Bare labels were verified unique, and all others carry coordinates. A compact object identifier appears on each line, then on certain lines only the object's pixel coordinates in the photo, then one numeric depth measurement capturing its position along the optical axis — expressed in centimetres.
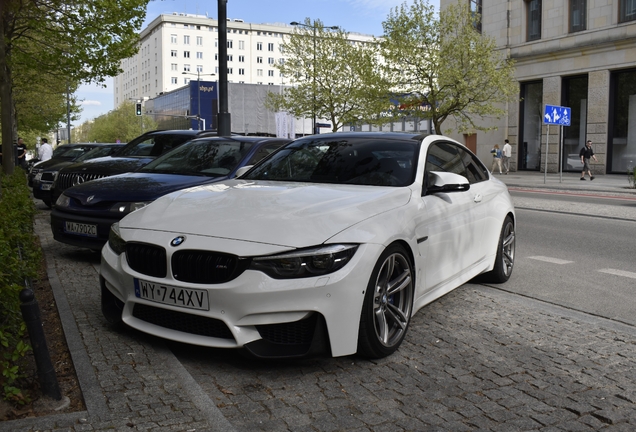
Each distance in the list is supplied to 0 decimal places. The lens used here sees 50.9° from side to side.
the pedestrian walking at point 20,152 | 2879
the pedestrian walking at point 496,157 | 3512
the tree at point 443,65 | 3133
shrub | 326
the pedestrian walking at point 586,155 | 2848
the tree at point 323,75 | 4353
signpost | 2461
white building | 13100
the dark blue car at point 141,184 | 704
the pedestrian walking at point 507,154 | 3459
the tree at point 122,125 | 11306
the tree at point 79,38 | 1775
